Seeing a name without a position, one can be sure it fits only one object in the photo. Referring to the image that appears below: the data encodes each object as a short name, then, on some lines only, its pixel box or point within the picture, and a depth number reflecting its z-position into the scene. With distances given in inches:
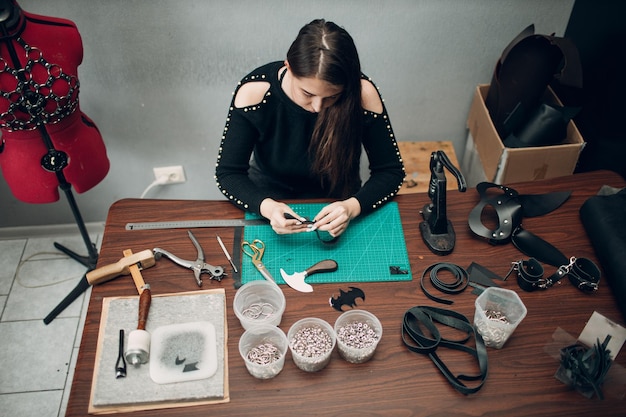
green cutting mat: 50.5
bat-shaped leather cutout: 47.7
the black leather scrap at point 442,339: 42.6
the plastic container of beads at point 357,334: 43.1
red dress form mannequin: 54.7
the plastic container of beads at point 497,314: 44.3
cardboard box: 71.4
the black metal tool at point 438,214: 51.4
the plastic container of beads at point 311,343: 42.5
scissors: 50.1
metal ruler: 55.1
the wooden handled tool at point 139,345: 42.9
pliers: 49.7
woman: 50.4
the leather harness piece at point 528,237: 49.5
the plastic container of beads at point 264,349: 42.0
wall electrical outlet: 91.7
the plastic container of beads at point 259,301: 46.5
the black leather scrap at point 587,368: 41.5
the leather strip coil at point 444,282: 49.0
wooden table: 41.1
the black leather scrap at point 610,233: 48.6
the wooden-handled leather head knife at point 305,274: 49.2
